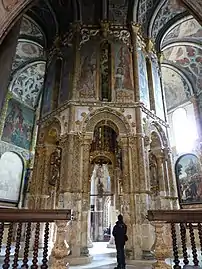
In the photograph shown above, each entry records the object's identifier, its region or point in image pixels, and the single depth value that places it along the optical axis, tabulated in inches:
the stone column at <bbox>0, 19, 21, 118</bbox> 193.7
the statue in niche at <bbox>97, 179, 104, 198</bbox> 939.1
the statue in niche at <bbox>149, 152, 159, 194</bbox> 397.7
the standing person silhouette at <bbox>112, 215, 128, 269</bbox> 213.8
